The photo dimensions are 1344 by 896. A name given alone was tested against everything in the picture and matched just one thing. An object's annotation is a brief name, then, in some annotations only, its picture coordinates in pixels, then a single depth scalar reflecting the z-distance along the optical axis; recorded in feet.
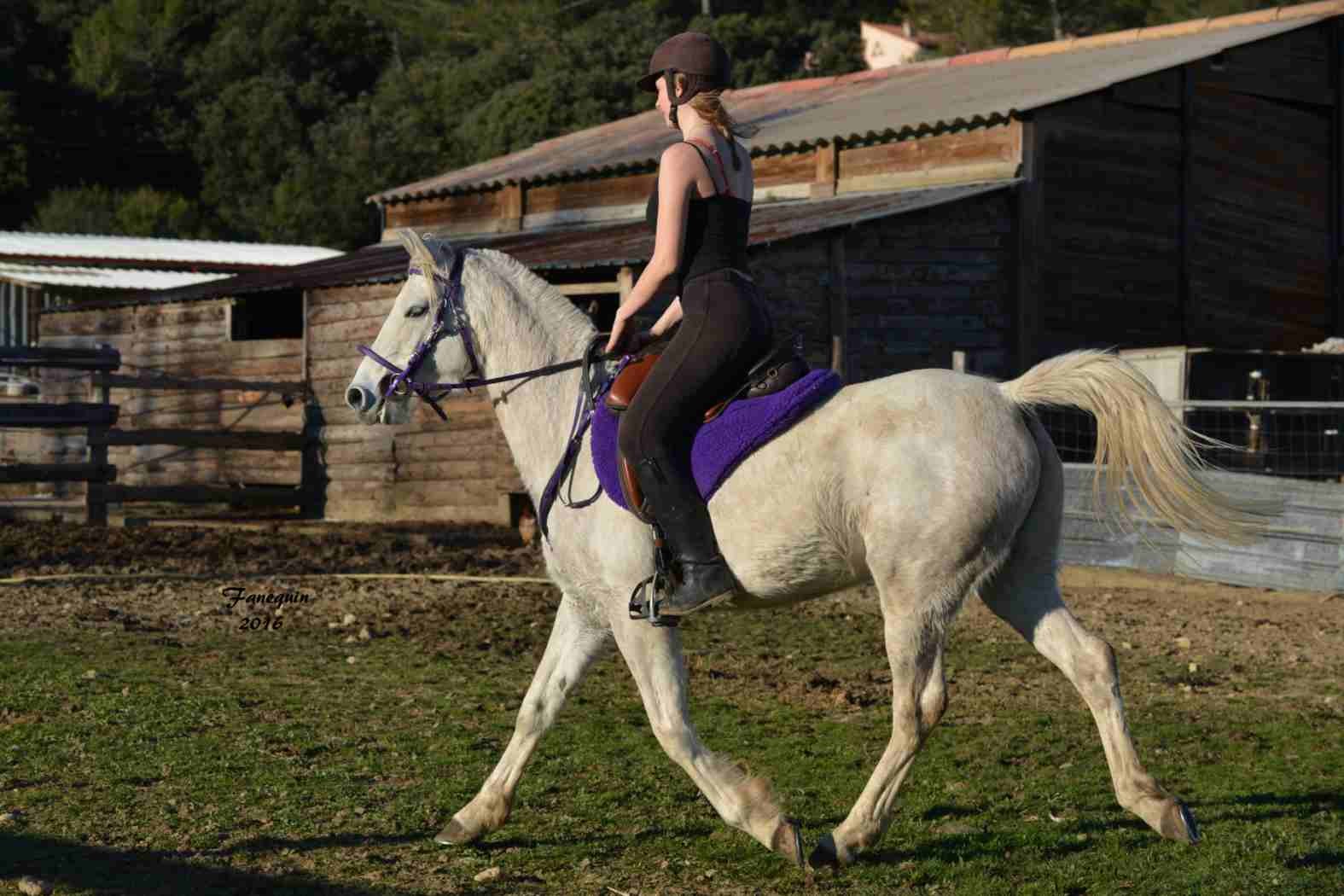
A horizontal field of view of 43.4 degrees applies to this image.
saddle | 20.08
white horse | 19.15
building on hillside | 259.39
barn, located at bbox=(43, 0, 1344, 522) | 65.62
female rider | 19.75
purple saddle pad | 19.93
